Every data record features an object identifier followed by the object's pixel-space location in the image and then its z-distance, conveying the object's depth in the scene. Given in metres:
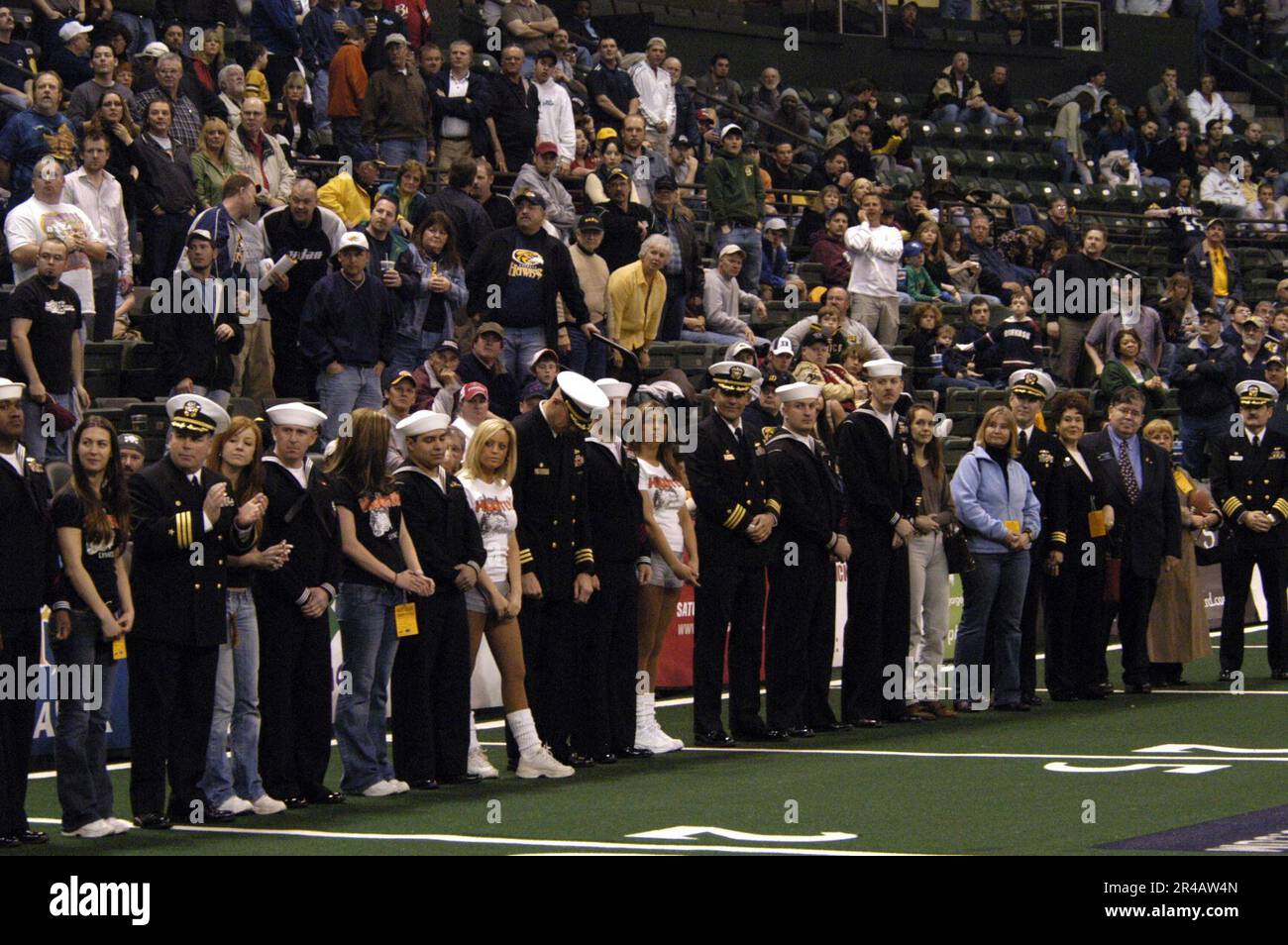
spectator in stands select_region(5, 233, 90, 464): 13.91
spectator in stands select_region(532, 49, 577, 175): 21.34
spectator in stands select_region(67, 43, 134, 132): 17.34
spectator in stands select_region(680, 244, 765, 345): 20.44
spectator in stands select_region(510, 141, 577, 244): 19.12
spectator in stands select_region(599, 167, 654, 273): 19.22
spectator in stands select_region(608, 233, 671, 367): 18.50
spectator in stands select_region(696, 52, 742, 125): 27.52
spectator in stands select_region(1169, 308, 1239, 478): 21.69
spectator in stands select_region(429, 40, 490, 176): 20.52
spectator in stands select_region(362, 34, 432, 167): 19.69
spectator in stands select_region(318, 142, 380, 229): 17.80
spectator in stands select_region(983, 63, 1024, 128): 31.56
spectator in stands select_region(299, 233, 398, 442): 15.68
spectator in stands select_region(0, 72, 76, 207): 16.31
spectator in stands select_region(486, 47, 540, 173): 20.77
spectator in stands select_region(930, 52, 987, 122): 31.34
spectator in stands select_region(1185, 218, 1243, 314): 26.78
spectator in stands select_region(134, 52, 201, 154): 17.42
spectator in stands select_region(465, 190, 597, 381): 16.95
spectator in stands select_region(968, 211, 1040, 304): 25.53
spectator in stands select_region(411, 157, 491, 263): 17.97
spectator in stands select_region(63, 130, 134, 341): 15.94
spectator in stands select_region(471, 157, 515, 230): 18.53
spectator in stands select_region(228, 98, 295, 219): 17.69
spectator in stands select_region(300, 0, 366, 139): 20.98
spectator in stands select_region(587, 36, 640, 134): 23.64
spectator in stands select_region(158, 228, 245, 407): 15.20
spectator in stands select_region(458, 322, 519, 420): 16.06
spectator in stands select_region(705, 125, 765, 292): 22.06
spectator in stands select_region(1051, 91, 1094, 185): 31.84
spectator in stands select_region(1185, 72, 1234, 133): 34.03
